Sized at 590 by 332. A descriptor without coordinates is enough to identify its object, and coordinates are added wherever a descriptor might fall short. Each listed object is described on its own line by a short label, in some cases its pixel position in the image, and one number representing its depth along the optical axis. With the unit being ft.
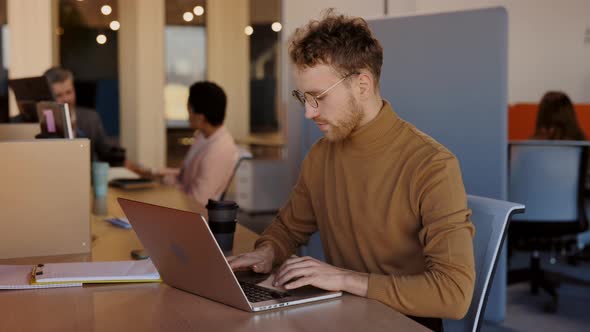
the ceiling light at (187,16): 31.05
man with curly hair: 5.12
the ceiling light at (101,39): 31.17
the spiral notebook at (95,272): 5.48
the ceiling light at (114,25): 30.12
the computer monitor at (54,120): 8.14
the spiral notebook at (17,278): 5.37
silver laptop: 4.57
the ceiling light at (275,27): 31.37
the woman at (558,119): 18.19
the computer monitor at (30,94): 10.58
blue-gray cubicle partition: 9.55
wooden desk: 4.43
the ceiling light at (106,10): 30.40
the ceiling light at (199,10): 31.42
